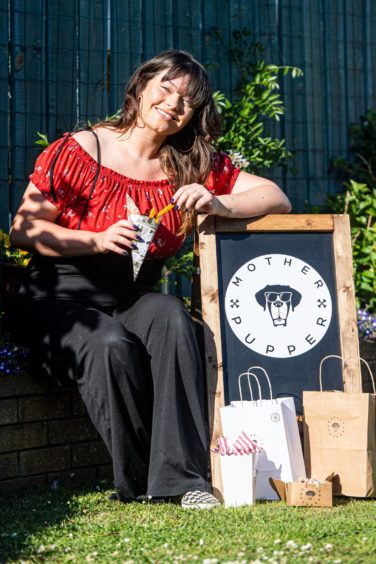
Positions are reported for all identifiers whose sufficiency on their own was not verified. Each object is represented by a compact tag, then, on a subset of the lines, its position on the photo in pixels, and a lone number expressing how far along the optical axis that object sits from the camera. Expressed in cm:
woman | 562
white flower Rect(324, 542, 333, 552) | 455
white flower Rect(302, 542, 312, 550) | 453
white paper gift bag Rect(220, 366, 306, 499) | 576
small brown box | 554
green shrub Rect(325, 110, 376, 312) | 878
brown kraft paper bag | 580
